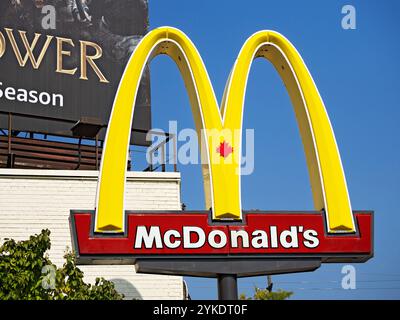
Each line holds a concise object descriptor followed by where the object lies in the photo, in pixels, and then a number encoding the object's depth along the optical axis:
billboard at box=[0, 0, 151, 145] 26.22
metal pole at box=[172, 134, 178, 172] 23.81
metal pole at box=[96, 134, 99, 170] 24.01
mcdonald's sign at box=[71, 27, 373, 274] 14.92
